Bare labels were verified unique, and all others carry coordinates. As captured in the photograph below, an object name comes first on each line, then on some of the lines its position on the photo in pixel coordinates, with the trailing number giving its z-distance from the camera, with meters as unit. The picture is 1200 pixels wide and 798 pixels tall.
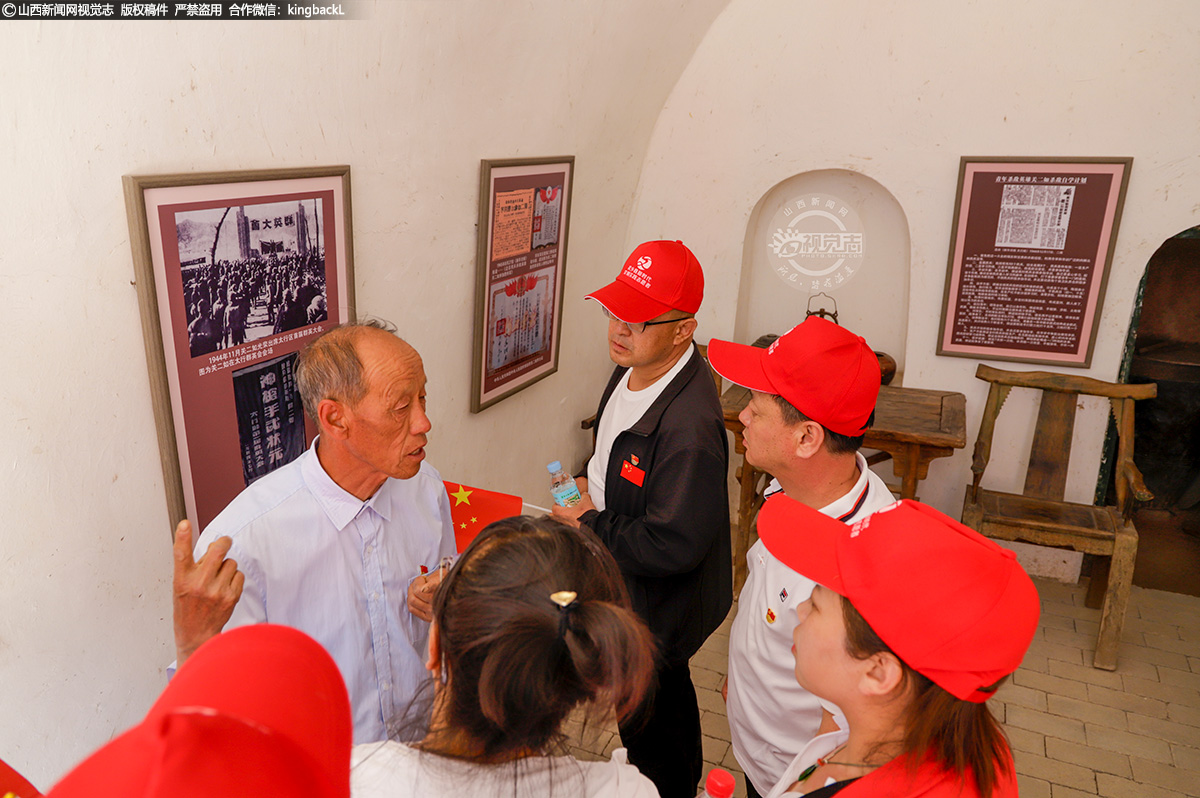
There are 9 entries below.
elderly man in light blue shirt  1.84
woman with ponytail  1.17
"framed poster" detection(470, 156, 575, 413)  3.54
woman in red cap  1.29
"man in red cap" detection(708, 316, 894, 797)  2.09
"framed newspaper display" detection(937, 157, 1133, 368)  4.53
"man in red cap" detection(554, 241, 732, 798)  2.49
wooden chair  4.25
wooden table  4.31
